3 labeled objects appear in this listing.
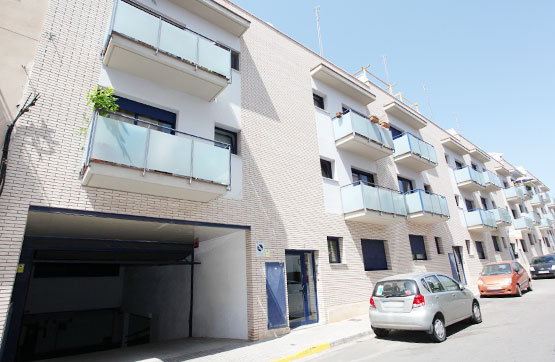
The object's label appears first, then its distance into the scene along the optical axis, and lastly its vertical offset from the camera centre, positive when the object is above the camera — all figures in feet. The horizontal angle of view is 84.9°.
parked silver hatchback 23.08 -2.95
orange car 43.37 -2.52
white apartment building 22.90 +8.10
